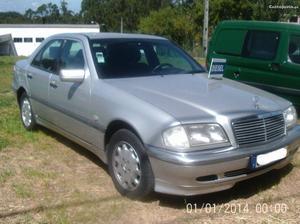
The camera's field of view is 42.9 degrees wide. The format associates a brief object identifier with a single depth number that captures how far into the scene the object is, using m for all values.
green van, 6.33
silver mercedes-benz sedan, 3.27
